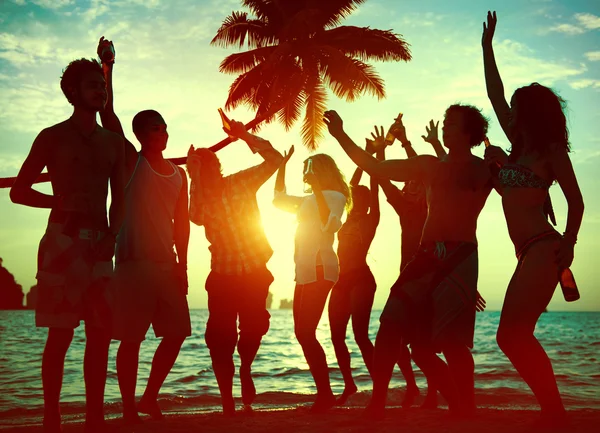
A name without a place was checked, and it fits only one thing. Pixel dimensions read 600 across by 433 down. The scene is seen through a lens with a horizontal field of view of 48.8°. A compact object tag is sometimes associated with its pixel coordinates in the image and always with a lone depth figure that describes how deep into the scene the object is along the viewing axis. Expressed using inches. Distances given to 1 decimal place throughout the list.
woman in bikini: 173.6
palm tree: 971.9
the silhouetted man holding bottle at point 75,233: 173.9
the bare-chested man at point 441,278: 187.6
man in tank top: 204.1
